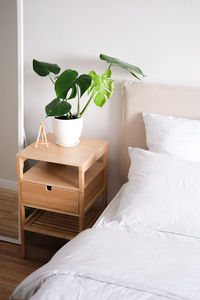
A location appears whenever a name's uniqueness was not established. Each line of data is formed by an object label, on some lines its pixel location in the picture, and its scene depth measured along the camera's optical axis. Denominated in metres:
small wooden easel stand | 2.44
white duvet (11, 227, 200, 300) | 1.46
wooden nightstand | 2.28
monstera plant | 2.17
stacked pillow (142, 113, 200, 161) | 2.20
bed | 1.50
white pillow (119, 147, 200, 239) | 1.87
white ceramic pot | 2.33
